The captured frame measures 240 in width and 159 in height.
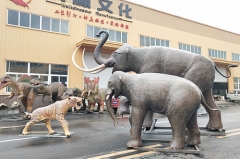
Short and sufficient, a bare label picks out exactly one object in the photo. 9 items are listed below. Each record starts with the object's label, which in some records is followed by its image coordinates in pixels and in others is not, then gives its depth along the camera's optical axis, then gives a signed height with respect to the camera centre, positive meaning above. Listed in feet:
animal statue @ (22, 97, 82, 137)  18.84 -2.24
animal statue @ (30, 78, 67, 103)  38.01 -0.43
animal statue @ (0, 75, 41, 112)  30.17 -0.35
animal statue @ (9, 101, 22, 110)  35.69 -2.91
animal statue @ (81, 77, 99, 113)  41.39 -0.60
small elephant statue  12.98 -0.70
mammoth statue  18.07 +2.07
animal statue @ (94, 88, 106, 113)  43.24 -2.26
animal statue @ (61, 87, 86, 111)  39.70 -0.97
